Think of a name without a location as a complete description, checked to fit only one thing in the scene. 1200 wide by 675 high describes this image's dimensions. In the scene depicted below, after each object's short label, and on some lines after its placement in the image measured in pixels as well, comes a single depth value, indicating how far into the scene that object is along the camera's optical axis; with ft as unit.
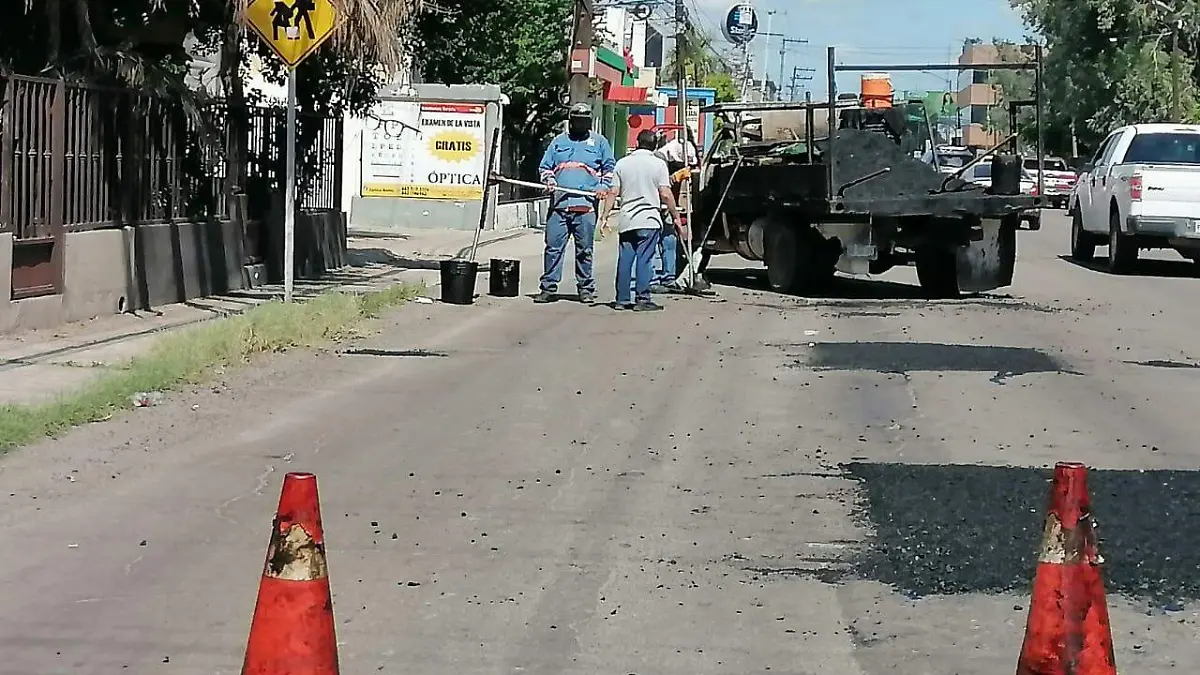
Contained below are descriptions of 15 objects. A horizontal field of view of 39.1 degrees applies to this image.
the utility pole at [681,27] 207.44
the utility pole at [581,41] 84.28
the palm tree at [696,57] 231.09
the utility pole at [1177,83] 158.10
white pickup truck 66.85
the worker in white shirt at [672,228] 56.80
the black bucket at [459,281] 52.06
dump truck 53.98
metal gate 40.50
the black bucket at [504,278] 55.06
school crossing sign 45.68
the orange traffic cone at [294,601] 13.39
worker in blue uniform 52.85
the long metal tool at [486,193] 53.88
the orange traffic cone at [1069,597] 14.14
